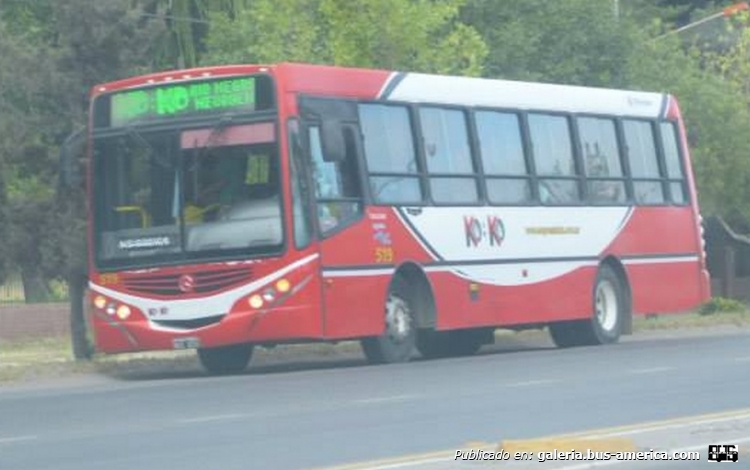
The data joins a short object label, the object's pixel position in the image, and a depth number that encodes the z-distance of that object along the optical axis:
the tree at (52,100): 27.19
